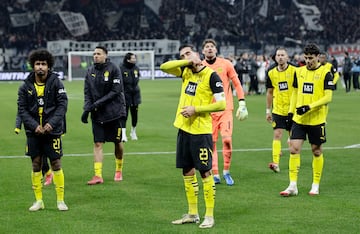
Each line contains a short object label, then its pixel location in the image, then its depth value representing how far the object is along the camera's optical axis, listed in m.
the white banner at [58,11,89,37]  69.75
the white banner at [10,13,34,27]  69.81
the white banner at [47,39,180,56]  65.31
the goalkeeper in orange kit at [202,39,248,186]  12.41
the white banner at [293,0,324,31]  70.69
